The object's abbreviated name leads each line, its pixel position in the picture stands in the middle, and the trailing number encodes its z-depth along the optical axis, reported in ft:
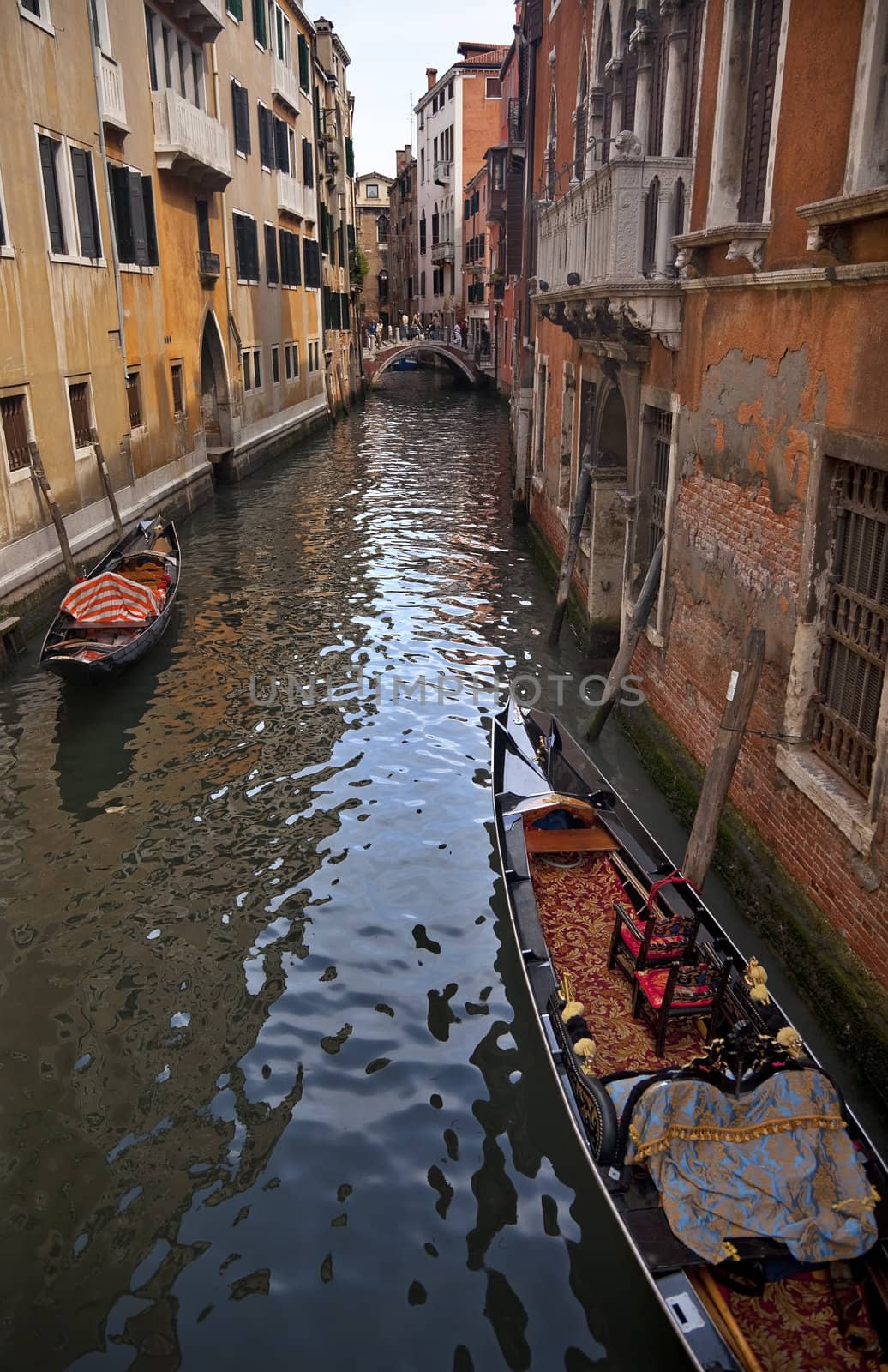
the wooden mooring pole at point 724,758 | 18.48
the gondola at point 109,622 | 31.55
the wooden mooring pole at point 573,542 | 35.19
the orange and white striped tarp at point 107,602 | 34.53
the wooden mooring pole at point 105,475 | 43.24
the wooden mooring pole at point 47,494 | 37.11
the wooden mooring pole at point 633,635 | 26.05
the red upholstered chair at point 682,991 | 15.37
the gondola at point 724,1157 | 11.33
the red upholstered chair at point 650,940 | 16.57
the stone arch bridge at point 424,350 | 141.28
